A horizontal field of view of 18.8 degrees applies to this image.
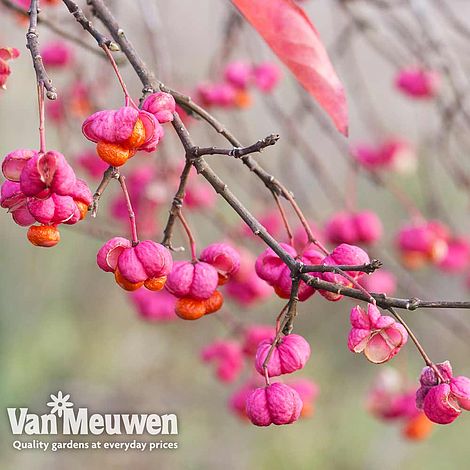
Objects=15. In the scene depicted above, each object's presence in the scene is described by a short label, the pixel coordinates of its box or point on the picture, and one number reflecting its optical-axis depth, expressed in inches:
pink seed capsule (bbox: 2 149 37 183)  13.0
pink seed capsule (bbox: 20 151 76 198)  12.6
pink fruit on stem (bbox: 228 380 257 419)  22.6
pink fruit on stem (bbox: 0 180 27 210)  13.1
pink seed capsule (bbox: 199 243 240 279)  14.4
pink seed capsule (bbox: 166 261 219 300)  14.1
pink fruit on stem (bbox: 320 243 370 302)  13.5
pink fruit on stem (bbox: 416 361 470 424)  13.1
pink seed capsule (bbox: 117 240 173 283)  13.4
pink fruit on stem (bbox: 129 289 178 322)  23.7
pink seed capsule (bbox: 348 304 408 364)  13.1
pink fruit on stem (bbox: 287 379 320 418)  22.1
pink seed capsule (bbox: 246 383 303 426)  13.4
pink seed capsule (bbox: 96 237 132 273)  13.5
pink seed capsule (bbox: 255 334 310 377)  13.4
